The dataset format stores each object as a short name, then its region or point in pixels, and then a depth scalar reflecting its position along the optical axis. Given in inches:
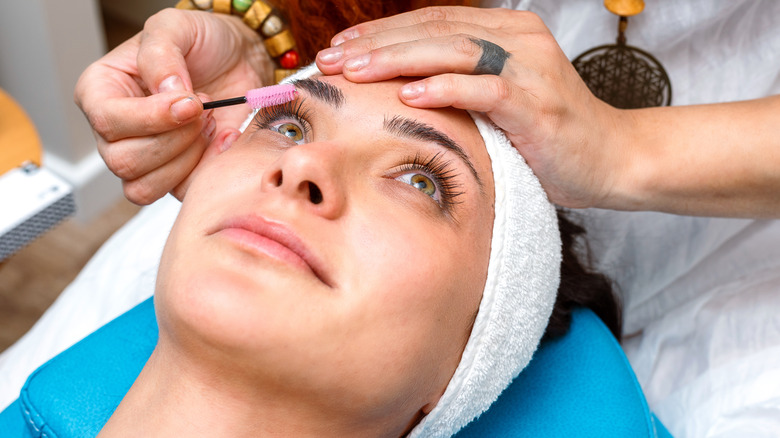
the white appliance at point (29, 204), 27.4
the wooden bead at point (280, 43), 28.5
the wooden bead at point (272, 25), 28.3
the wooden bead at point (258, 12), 28.2
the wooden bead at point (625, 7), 27.2
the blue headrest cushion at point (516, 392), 25.8
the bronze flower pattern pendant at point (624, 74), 28.1
